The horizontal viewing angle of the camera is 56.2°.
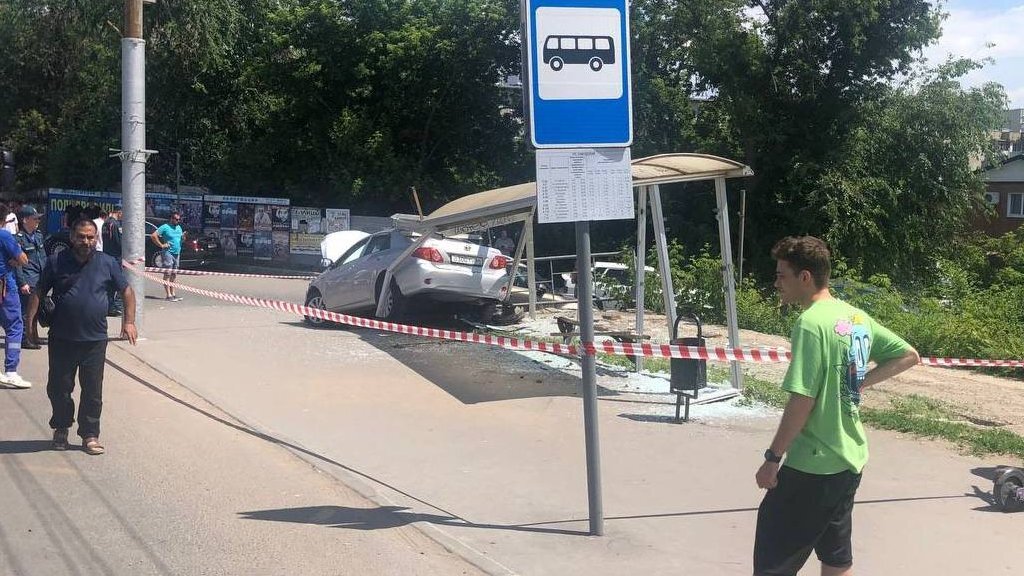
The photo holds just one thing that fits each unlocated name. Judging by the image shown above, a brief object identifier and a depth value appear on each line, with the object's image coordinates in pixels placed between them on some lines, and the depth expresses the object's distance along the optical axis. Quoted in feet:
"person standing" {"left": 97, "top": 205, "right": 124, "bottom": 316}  48.16
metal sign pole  17.83
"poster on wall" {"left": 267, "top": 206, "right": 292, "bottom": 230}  101.24
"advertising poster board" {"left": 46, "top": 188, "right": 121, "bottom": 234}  106.32
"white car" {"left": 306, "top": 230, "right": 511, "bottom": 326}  44.55
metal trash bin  26.96
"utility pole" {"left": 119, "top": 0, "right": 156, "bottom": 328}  39.88
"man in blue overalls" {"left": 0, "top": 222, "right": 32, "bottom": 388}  30.68
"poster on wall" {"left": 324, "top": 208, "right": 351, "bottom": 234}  100.22
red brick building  155.74
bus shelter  29.99
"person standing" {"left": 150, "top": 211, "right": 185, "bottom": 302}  55.36
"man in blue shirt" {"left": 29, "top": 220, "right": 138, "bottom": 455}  23.34
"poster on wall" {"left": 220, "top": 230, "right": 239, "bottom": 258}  102.68
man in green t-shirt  12.10
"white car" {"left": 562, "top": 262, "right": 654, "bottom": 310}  56.54
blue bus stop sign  17.39
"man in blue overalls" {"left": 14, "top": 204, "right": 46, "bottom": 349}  35.53
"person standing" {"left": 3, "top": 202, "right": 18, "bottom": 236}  39.13
